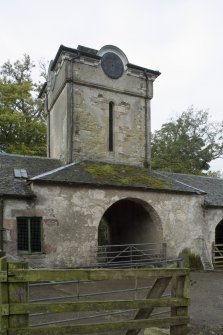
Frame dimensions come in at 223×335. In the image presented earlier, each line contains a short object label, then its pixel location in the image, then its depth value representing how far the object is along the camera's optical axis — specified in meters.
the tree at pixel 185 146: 34.99
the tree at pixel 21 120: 25.83
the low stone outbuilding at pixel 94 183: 13.36
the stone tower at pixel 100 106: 17.11
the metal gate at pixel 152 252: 15.35
